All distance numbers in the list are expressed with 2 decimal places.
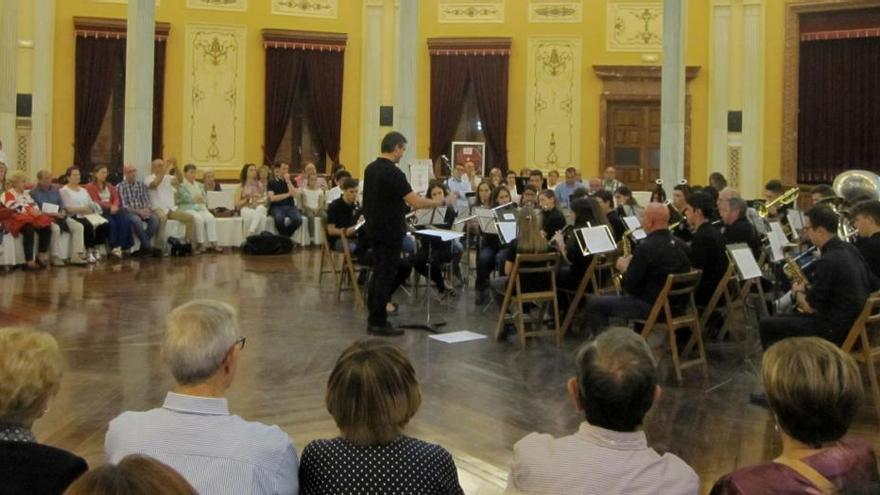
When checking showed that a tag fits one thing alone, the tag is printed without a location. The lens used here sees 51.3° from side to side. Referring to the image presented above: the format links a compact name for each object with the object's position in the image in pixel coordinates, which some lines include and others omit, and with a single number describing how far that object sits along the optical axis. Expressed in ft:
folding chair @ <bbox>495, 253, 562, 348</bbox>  22.17
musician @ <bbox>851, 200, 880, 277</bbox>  19.35
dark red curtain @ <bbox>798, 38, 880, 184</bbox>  46.14
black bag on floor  42.39
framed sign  51.80
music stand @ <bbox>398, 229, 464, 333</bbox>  24.47
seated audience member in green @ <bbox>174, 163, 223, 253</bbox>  41.83
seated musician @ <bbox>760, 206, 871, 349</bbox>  16.62
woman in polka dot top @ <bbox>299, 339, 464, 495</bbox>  7.37
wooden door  50.55
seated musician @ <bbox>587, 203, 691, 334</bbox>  19.80
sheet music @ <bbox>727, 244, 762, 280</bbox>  19.48
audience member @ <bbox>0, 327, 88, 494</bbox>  6.50
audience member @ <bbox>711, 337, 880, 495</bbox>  6.70
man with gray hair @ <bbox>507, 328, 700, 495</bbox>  7.23
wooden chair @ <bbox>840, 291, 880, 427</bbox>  15.83
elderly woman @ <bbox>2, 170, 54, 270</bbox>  34.30
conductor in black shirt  22.93
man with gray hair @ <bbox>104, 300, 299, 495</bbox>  7.23
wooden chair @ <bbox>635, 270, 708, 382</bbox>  18.92
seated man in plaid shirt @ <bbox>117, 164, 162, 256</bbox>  39.88
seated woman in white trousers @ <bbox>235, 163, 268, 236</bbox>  43.27
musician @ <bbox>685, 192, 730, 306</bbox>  21.65
